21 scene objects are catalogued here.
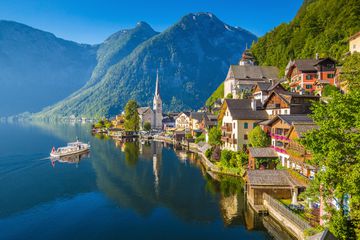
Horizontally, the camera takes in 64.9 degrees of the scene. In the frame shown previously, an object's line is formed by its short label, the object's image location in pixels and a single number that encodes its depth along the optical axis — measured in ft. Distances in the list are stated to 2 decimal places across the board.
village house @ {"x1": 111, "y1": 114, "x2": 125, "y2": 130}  612.70
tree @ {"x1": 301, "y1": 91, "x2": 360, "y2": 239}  69.21
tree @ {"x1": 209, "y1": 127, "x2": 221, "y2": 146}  246.68
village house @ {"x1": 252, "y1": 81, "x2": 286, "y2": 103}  243.40
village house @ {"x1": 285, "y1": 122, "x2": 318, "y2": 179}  128.67
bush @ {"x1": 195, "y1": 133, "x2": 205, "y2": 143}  349.41
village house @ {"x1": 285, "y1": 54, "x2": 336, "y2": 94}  247.50
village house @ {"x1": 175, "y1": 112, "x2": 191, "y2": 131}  477.20
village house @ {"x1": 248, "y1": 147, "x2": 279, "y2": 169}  168.45
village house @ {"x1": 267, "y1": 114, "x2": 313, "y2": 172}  156.63
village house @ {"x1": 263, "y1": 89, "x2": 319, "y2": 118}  193.16
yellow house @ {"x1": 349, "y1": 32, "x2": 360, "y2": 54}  240.08
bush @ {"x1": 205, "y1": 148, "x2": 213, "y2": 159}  241.55
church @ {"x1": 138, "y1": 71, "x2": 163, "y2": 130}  621.06
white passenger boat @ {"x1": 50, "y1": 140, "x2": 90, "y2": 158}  289.78
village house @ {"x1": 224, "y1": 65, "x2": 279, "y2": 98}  364.38
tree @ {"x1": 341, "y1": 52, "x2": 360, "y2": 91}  161.27
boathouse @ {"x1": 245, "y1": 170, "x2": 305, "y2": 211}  128.98
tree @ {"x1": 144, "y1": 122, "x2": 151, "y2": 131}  549.95
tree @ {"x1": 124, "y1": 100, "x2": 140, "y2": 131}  504.43
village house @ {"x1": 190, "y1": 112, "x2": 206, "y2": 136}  401.21
